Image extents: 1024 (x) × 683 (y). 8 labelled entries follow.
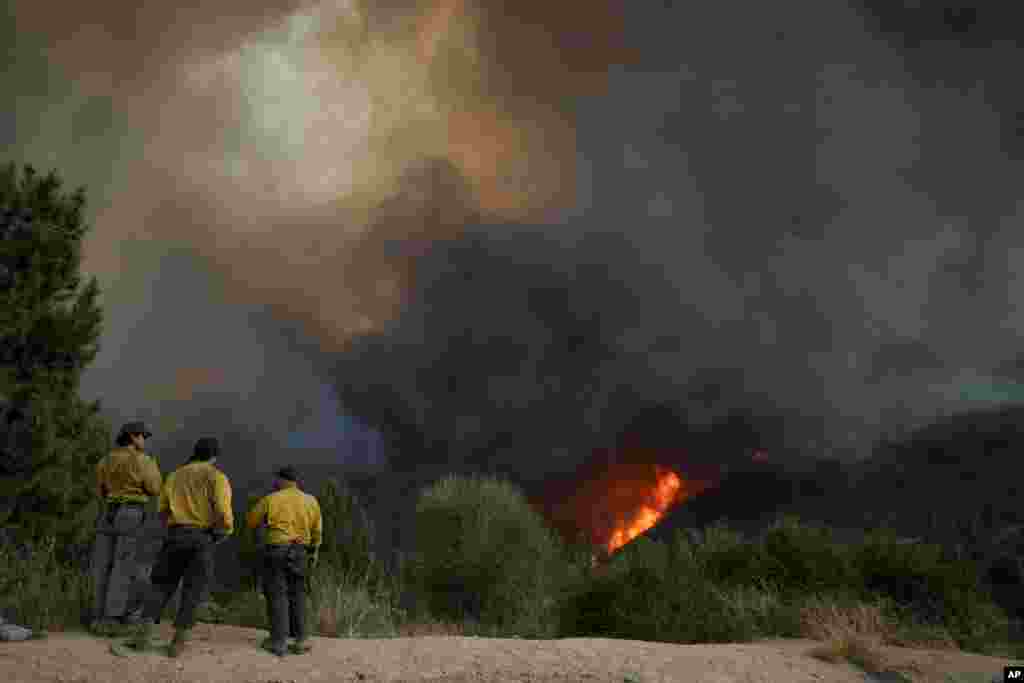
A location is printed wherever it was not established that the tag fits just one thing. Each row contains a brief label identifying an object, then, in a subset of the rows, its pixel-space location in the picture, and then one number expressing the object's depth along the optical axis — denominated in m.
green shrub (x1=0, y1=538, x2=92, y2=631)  14.30
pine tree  22.03
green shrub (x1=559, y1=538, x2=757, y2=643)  19.98
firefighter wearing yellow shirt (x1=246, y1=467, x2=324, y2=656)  13.17
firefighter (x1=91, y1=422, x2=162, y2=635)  13.85
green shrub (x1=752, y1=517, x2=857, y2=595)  26.61
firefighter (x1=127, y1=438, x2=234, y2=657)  13.02
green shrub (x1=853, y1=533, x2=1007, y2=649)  25.73
